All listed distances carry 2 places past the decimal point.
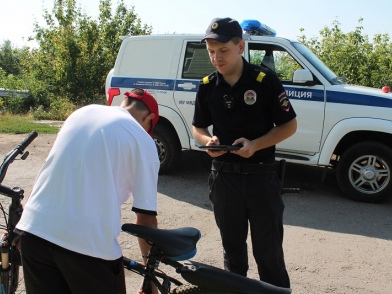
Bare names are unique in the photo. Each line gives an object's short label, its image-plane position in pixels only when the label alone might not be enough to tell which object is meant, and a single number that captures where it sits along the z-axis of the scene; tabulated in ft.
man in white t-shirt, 5.99
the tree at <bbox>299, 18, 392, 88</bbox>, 40.06
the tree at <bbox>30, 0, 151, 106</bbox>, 61.52
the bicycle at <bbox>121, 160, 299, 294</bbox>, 6.43
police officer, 8.81
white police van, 19.13
